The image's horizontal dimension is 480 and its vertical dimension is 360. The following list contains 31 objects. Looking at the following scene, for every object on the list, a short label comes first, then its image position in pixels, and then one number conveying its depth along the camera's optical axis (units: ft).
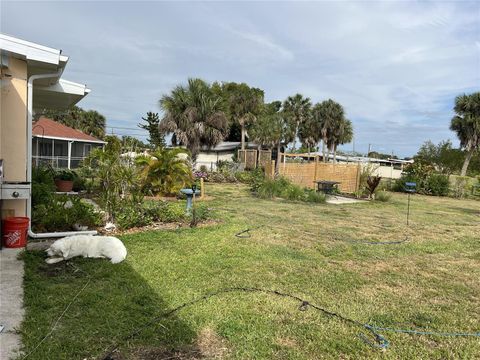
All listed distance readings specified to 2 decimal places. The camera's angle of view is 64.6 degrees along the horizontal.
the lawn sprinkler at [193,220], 25.01
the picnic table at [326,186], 49.83
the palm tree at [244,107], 120.06
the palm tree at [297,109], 149.38
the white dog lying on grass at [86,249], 16.33
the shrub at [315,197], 44.68
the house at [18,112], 18.53
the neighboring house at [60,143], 67.45
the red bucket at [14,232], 17.66
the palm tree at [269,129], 118.73
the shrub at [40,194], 22.90
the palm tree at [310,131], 143.59
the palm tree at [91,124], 132.46
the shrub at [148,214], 23.12
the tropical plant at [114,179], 23.52
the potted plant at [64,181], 38.24
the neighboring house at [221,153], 115.34
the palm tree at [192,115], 71.97
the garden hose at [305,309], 10.36
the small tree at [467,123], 101.71
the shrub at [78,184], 40.52
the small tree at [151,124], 128.98
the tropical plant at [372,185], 50.21
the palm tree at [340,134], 140.46
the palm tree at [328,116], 140.26
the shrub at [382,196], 49.34
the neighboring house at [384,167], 56.54
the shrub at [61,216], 21.03
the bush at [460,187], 65.87
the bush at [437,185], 65.77
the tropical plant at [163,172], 40.34
